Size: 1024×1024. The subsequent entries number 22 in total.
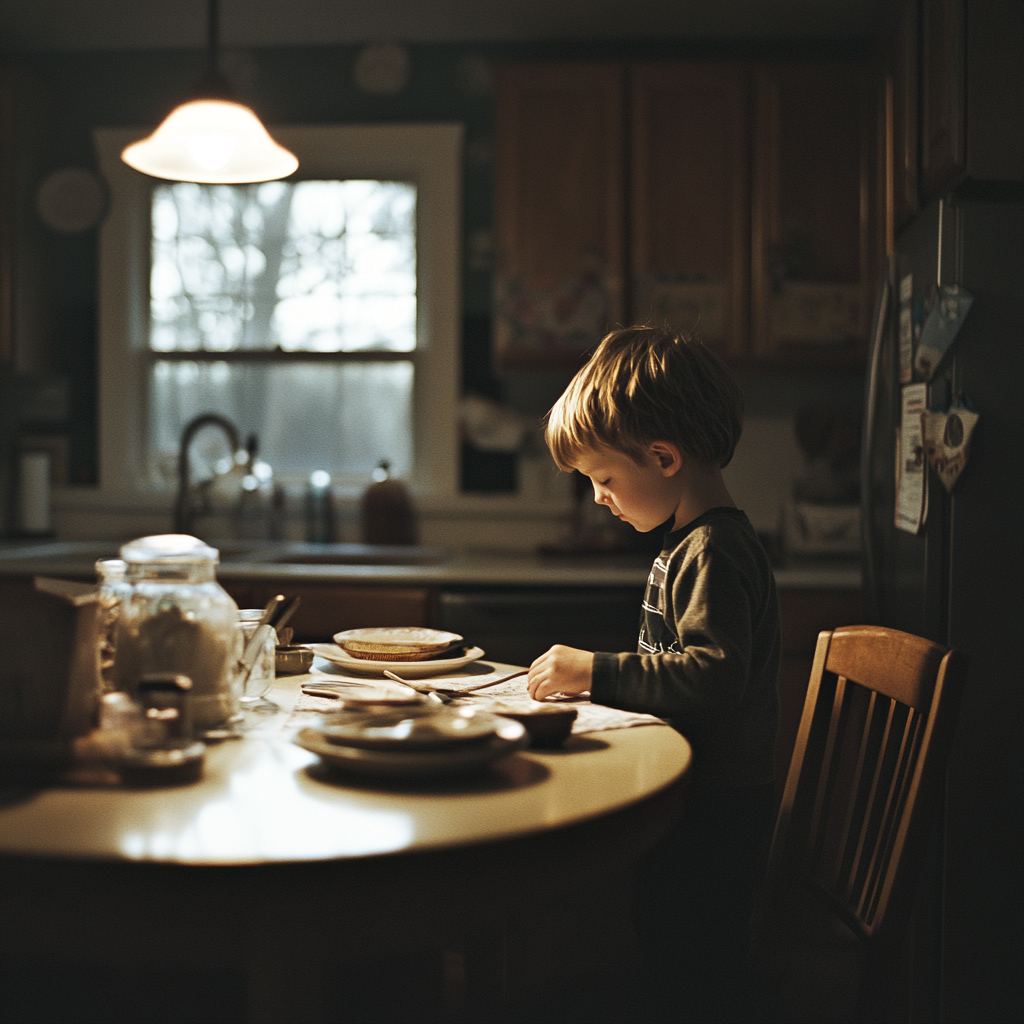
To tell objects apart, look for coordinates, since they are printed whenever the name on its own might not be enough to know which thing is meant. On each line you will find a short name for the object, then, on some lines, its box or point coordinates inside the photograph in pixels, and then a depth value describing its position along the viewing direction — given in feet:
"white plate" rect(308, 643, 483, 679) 4.37
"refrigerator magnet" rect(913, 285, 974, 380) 5.74
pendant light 4.99
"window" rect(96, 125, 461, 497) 11.12
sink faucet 10.31
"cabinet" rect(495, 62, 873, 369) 9.49
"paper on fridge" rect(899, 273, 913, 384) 6.63
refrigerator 5.75
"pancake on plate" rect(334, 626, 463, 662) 4.55
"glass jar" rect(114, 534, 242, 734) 3.24
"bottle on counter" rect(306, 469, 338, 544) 10.72
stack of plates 2.81
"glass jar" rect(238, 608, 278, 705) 3.82
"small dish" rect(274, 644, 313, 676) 4.50
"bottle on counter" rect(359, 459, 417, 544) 10.65
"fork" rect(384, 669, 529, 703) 4.02
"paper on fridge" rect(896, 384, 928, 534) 6.24
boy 3.62
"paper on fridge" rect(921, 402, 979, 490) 5.72
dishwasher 8.36
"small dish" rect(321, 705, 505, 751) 2.88
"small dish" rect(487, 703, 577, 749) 3.24
